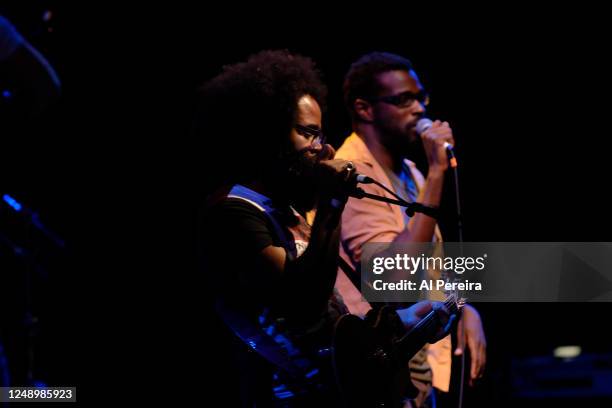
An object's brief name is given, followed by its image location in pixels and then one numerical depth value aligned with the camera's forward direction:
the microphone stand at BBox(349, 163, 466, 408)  4.42
